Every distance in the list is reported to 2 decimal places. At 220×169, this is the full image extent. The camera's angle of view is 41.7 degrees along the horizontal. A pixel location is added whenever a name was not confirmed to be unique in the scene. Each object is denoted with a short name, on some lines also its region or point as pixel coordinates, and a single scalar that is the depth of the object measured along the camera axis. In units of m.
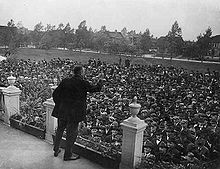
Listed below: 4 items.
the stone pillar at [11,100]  4.89
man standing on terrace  3.23
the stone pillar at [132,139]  3.08
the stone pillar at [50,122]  4.11
